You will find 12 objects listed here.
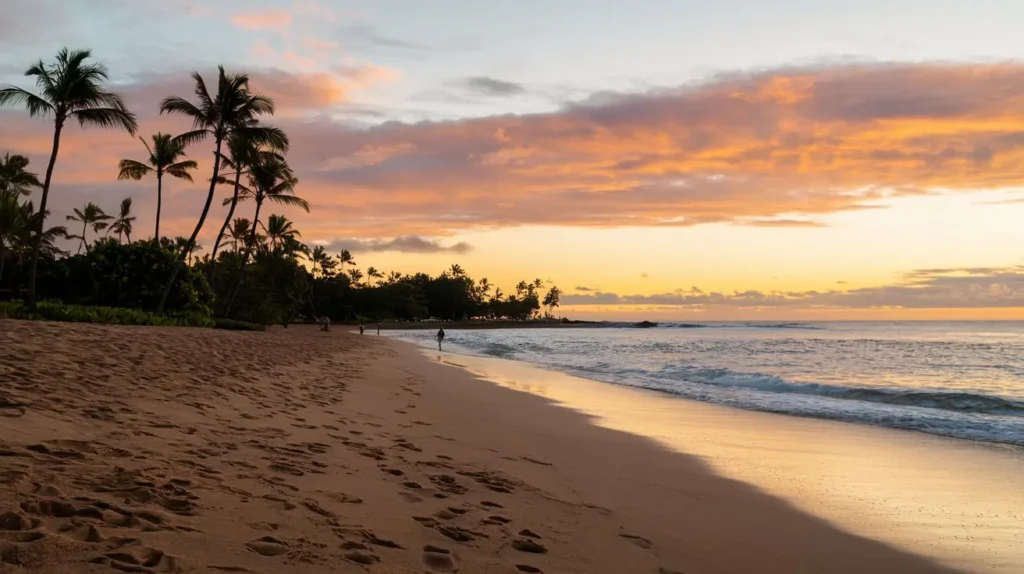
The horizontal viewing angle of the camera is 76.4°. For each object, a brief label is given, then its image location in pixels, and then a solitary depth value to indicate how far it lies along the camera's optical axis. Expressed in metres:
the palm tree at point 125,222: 58.88
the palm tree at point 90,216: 56.44
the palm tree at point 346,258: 116.61
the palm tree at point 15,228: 31.90
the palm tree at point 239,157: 27.80
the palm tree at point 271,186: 34.91
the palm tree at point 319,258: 101.31
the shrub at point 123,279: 28.38
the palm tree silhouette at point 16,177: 37.56
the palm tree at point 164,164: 31.67
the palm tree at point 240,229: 50.34
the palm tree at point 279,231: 52.41
